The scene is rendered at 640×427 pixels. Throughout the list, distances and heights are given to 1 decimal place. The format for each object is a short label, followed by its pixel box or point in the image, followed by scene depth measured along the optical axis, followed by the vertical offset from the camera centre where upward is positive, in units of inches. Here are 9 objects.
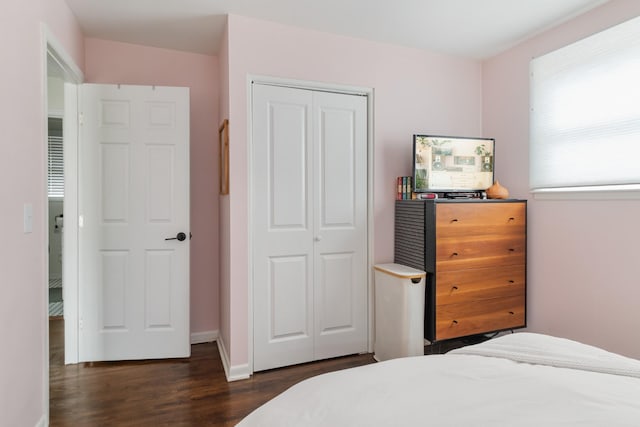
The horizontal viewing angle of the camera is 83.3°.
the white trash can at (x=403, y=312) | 101.4 -31.0
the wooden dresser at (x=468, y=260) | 102.7 -16.5
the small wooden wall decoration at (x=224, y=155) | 108.2 +15.6
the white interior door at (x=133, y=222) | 110.3 -5.8
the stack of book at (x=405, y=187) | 117.3 +5.8
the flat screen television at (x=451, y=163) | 111.3 +13.2
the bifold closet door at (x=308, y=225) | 105.3 -6.3
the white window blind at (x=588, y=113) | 88.5 +25.4
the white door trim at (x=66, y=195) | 78.2 +2.9
